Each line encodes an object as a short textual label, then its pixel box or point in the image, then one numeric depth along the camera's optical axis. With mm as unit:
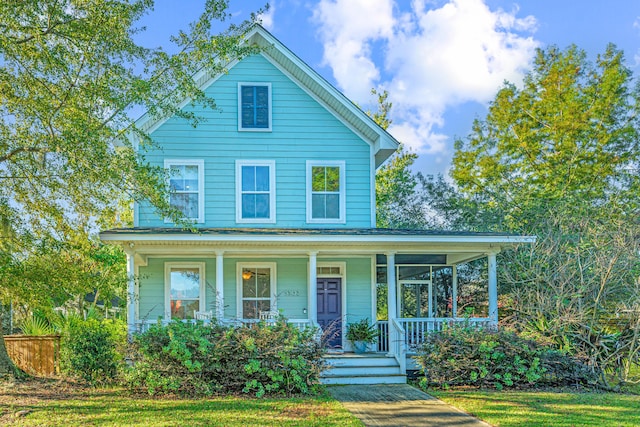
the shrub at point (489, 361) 11320
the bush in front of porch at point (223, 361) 10516
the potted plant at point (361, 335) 13922
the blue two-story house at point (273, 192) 14742
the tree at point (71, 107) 10172
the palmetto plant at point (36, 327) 14570
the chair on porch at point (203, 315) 13025
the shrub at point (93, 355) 11758
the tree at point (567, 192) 12227
